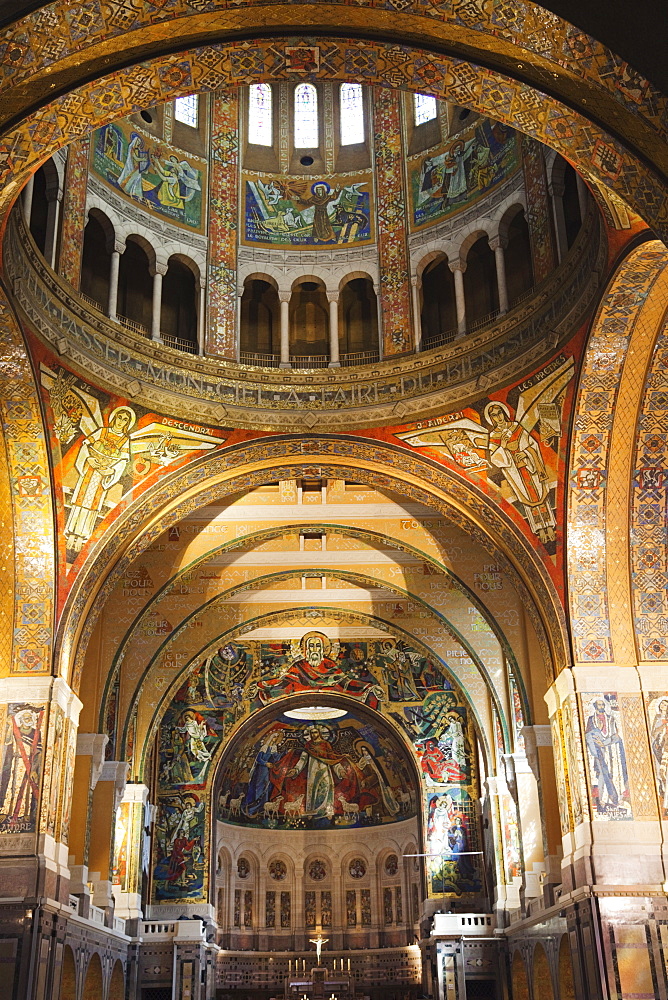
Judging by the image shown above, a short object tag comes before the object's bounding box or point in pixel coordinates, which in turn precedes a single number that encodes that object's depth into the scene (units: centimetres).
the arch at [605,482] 1593
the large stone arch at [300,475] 1834
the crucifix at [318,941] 3089
